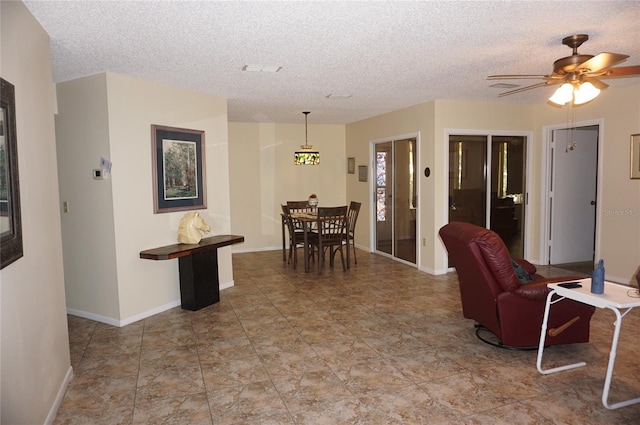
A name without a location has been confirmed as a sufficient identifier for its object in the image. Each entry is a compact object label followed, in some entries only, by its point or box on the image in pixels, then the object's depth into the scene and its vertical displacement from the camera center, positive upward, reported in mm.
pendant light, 6830 +465
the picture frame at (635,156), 5004 +286
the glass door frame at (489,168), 5828 +141
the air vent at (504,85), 4832 +1105
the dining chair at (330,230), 6020 -646
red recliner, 3086 -845
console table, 4426 -874
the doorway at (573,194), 6246 -174
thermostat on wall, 3951 +149
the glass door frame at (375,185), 6145 -7
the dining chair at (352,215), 6582 -455
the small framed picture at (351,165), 8125 +386
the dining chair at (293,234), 6402 -704
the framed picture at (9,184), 1946 +37
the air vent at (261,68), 3863 +1077
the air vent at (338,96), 5324 +1117
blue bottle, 2621 -600
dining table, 6141 -597
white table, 2463 -693
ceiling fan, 3010 +782
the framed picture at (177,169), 4371 +207
